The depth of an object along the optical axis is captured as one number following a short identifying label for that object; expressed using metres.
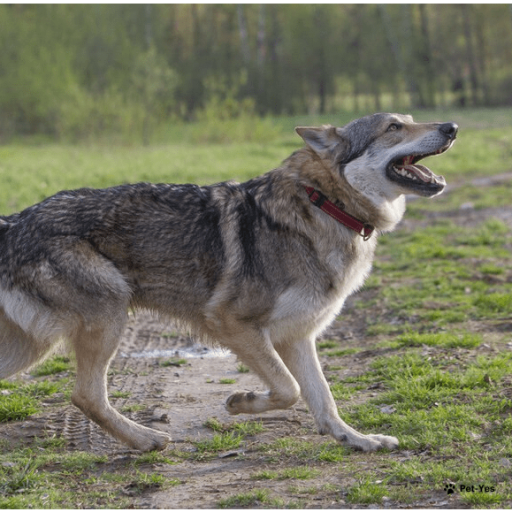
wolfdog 9.53
